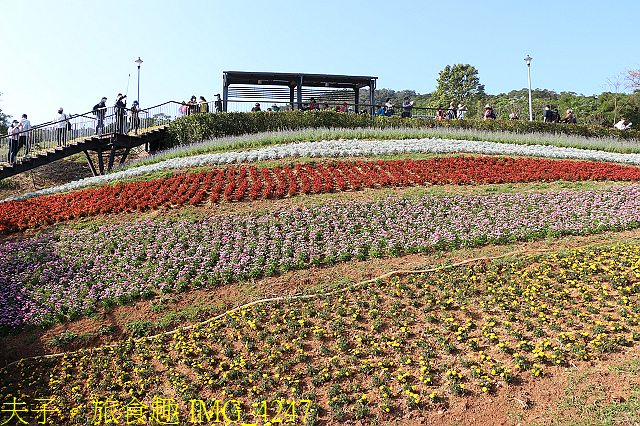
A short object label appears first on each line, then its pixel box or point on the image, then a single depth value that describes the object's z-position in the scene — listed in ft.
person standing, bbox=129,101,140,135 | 64.54
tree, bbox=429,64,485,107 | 171.83
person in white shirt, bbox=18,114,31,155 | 55.36
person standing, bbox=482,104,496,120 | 72.74
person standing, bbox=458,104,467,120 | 76.56
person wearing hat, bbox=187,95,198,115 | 70.51
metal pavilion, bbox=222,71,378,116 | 75.72
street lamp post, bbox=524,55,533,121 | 89.01
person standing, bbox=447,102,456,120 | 78.18
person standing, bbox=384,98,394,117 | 73.26
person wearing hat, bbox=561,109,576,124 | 75.05
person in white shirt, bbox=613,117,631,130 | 79.28
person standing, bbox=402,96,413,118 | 73.46
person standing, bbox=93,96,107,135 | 60.34
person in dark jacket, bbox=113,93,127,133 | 61.26
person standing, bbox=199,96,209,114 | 69.92
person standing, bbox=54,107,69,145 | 57.00
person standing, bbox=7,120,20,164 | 54.85
